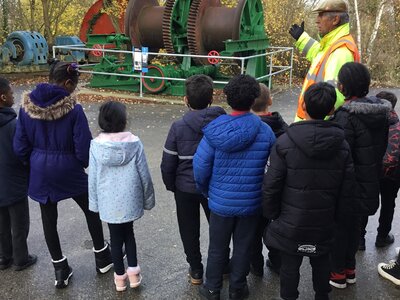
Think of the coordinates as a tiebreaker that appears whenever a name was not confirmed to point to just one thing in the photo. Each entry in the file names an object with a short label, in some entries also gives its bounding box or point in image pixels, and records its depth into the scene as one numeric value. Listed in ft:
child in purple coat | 10.03
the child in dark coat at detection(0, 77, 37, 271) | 10.93
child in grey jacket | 9.82
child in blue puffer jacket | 8.99
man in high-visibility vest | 11.10
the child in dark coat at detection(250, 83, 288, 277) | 10.18
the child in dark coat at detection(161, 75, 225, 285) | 9.97
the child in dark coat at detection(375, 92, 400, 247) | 11.18
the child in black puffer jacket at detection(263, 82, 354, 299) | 8.38
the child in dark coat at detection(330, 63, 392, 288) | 9.53
